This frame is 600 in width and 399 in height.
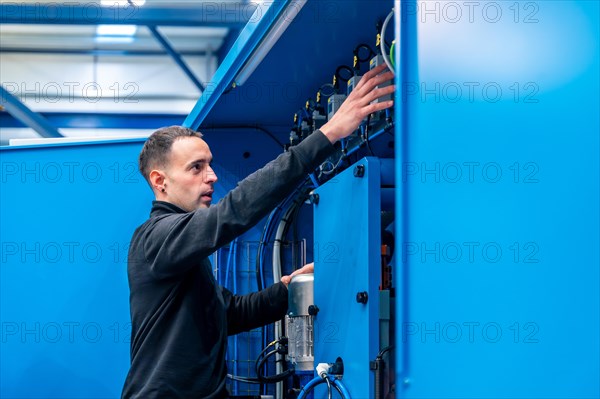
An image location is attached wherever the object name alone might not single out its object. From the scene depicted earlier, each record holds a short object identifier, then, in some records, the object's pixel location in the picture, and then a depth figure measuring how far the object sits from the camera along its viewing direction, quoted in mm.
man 1771
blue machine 1400
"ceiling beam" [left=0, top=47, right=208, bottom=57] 9734
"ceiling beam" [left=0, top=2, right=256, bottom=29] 6117
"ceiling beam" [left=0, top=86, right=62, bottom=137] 7672
